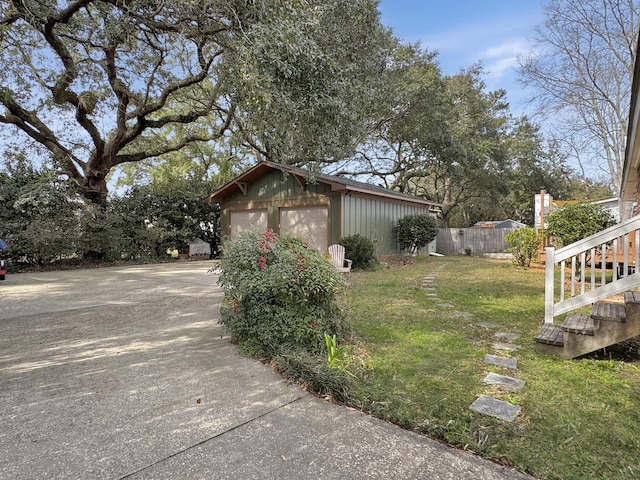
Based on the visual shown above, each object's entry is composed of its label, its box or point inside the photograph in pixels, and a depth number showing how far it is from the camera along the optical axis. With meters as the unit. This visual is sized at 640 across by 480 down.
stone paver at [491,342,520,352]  3.27
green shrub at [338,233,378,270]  9.62
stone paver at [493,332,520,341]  3.60
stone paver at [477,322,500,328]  4.07
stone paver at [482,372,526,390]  2.50
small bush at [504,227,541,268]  9.61
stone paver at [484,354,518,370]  2.88
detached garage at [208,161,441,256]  10.42
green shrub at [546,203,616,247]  8.08
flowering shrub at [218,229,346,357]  3.02
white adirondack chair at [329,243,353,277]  7.80
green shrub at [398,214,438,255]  12.25
